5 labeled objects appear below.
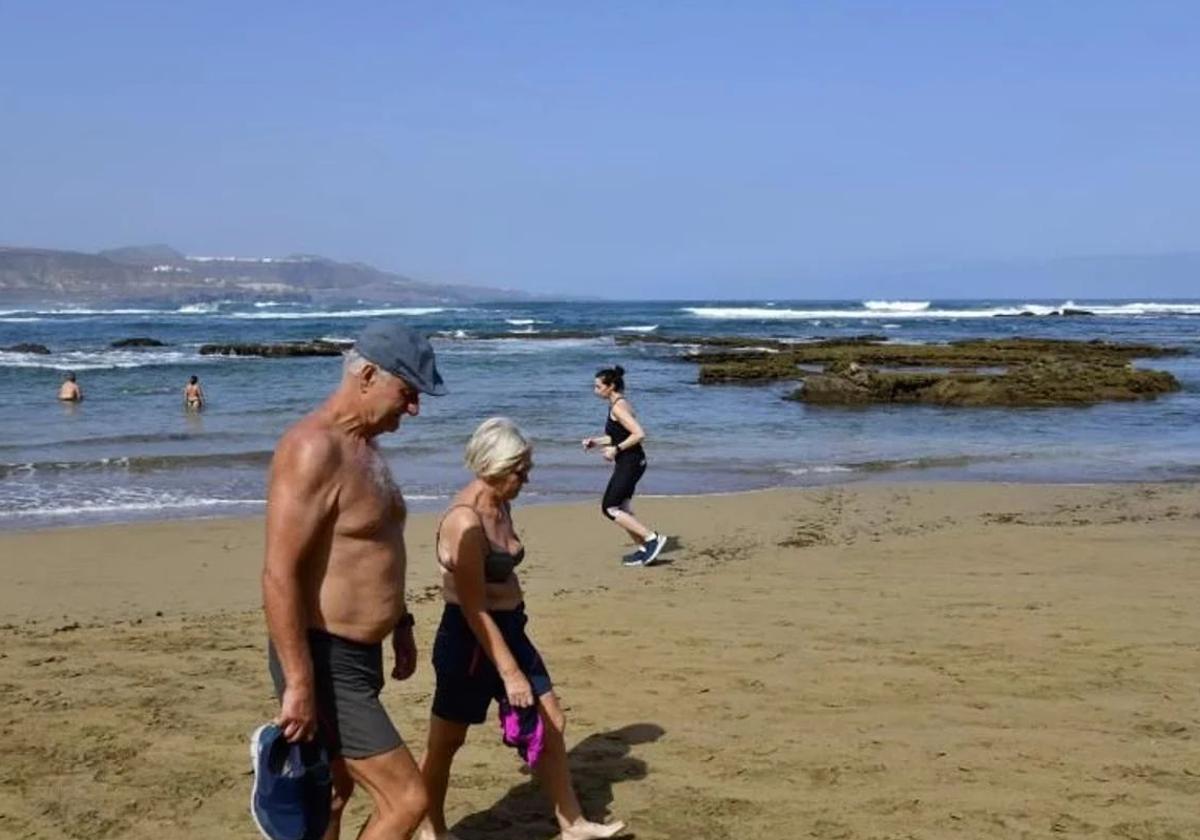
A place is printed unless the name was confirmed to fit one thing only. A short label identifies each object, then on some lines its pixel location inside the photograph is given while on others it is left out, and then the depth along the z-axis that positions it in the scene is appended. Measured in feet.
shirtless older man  9.93
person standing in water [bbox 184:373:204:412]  72.49
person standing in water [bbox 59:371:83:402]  77.05
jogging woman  30.50
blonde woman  12.87
